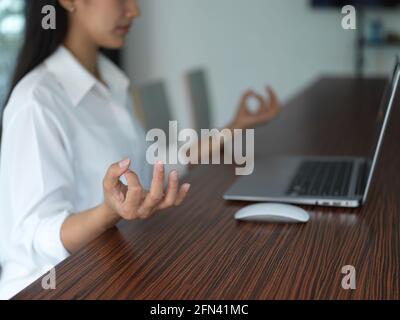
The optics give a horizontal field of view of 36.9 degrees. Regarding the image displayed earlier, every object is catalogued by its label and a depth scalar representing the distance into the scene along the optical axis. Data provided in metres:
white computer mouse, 0.99
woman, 0.95
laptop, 1.05
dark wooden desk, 0.75
